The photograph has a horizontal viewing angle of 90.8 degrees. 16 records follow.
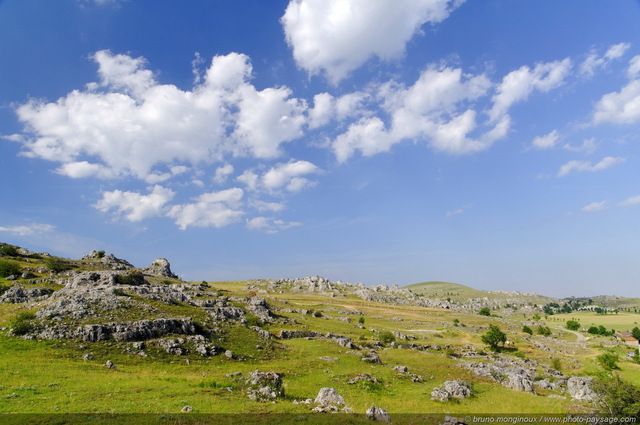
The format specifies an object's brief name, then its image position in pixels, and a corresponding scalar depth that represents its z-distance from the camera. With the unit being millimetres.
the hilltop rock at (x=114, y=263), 152750
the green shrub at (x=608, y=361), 80000
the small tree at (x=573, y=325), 193750
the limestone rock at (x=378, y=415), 26125
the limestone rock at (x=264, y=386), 31109
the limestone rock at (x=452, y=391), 36406
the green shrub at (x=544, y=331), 146025
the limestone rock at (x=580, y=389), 41691
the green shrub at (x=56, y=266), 114212
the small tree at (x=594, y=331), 180750
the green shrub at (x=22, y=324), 44938
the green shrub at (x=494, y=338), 93288
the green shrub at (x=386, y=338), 81125
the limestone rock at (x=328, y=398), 29916
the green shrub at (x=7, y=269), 93812
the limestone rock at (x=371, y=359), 56419
